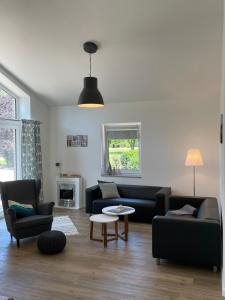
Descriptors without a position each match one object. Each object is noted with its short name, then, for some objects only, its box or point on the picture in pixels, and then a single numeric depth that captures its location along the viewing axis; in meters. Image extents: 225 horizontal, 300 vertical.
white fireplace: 6.34
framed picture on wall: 6.45
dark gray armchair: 4.03
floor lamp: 5.02
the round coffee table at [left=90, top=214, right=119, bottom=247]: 4.03
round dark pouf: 3.70
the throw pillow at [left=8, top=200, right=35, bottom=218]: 4.23
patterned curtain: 5.83
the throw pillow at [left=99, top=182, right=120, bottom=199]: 5.68
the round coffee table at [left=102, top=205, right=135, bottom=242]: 4.27
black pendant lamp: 3.70
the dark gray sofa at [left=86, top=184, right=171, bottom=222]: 4.98
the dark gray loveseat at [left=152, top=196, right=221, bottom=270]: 3.15
